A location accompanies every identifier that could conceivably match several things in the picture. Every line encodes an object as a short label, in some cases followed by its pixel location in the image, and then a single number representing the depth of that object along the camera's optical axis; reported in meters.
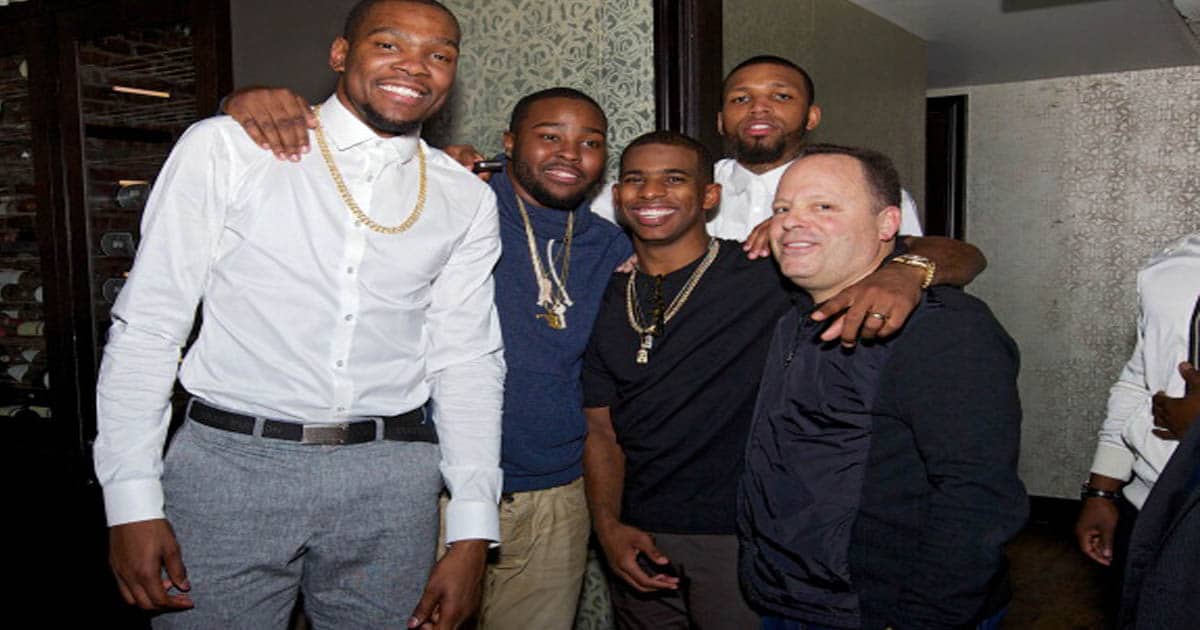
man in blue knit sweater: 2.13
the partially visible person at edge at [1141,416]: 1.92
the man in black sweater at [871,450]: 1.36
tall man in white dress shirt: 1.64
